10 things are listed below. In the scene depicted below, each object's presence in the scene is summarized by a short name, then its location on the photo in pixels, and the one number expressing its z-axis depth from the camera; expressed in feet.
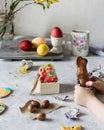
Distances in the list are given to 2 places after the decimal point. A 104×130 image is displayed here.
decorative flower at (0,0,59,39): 4.38
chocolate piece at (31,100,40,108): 2.92
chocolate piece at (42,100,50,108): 2.94
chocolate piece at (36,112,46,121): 2.76
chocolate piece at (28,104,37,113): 2.87
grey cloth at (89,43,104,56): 4.24
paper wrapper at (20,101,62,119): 2.84
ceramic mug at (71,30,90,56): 4.10
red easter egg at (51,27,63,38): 4.10
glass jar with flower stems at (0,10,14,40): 4.39
